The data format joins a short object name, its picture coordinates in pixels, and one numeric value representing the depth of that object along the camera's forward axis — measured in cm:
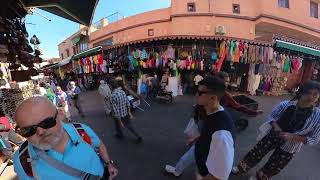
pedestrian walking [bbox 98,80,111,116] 469
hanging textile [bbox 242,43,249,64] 701
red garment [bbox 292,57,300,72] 749
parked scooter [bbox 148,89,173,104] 661
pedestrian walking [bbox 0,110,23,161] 302
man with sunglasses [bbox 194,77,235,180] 106
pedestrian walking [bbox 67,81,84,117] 568
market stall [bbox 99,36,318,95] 710
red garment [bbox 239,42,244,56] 694
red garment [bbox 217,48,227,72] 705
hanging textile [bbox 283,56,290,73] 747
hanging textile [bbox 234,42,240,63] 696
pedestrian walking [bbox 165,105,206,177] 172
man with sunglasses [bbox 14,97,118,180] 87
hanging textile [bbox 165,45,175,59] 733
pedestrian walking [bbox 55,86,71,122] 466
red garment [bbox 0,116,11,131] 321
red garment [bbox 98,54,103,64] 905
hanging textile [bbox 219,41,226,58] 703
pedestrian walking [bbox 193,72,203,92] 746
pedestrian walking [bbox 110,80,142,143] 353
